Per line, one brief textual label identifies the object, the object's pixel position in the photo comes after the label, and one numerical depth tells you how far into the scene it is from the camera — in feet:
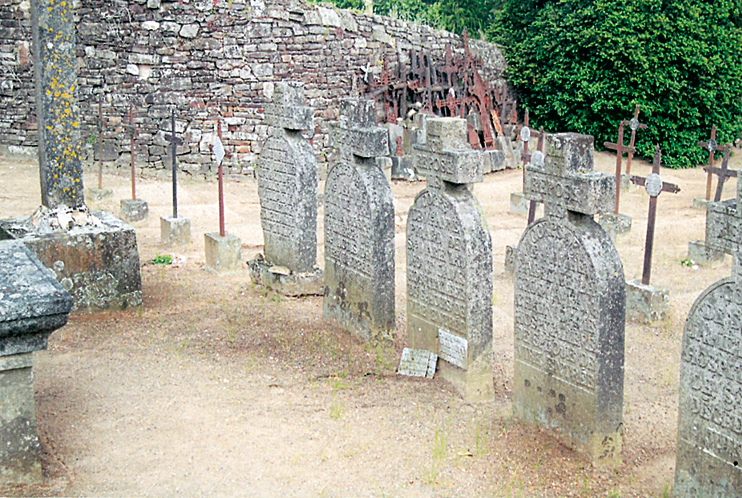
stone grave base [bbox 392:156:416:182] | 51.34
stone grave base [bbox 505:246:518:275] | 32.22
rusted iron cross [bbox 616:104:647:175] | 43.34
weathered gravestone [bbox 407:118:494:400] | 18.98
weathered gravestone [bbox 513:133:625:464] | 16.05
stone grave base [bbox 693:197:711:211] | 43.27
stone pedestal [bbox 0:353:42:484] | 13.56
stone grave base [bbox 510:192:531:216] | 42.83
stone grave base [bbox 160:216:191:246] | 33.86
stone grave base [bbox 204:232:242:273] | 29.99
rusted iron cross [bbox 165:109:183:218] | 34.12
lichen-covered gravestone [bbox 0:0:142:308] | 22.93
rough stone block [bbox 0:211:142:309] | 22.98
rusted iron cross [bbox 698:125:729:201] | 42.08
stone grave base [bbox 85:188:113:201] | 41.16
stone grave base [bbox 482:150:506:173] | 54.96
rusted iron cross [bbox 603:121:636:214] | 38.42
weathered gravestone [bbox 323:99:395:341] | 22.43
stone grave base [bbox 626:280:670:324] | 26.61
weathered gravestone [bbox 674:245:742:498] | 13.38
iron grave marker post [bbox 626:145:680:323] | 26.63
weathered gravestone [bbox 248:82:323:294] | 26.55
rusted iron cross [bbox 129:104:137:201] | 38.02
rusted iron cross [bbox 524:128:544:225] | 30.91
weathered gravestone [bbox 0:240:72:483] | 13.51
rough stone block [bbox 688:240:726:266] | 33.27
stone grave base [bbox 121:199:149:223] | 38.06
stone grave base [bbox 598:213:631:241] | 37.32
